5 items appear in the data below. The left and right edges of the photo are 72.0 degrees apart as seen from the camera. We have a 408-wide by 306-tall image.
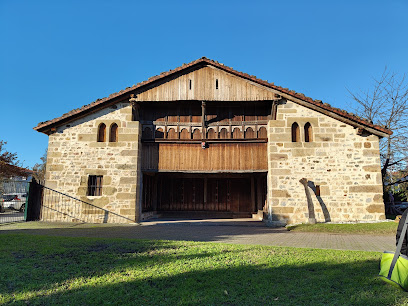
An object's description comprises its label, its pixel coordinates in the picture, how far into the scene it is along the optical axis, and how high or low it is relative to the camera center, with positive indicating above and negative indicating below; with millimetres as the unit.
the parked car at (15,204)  21203 -1611
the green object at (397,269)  3520 -1076
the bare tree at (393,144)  16516 +2523
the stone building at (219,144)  11844 +1802
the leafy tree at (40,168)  30594 +1676
